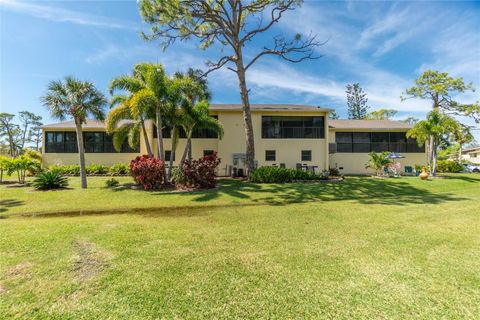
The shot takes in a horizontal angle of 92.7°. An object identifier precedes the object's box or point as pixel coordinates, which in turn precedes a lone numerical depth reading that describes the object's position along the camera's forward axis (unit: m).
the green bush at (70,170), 20.38
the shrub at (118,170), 20.23
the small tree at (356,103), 49.81
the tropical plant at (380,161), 19.22
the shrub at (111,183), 14.51
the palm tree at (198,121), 14.98
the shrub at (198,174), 13.63
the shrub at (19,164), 15.20
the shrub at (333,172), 21.49
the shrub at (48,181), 13.48
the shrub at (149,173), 13.28
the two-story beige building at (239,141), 21.14
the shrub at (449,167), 25.36
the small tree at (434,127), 19.08
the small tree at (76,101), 13.70
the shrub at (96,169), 20.33
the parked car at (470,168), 27.55
